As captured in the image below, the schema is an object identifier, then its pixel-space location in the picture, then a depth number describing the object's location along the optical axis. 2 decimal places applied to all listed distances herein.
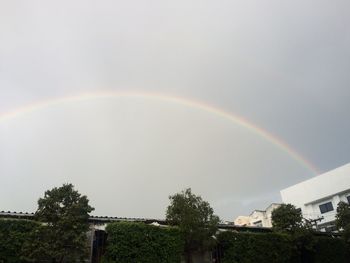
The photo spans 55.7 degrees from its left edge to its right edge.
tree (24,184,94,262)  16.02
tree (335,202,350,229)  25.36
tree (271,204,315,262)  23.38
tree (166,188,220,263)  19.78
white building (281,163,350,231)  45.81
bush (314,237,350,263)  24.34
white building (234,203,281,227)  54.12
